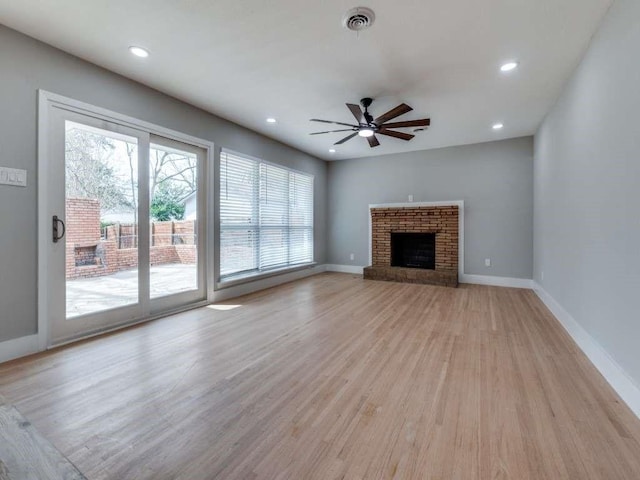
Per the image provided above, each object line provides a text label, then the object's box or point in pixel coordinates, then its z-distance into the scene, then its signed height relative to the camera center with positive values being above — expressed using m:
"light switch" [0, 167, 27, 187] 2.43 +0.51
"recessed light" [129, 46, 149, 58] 2.72 +1.72
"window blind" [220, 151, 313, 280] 4.60 +0.40
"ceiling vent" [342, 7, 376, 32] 2.20 +1.68
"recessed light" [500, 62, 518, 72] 2.93 +1.72
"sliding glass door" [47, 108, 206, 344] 2.78 +0.16
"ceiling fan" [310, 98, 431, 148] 3.31 +1.41
